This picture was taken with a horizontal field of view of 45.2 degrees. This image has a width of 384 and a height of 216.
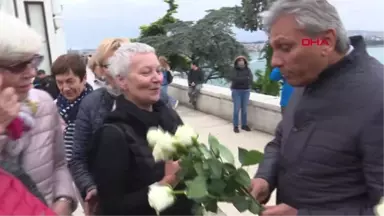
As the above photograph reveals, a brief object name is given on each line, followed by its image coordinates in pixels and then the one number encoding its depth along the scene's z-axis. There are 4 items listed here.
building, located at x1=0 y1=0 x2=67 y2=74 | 8.98
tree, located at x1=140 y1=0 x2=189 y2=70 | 18.10
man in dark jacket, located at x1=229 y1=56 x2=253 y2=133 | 9.09
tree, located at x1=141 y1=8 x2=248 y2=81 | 15.23
